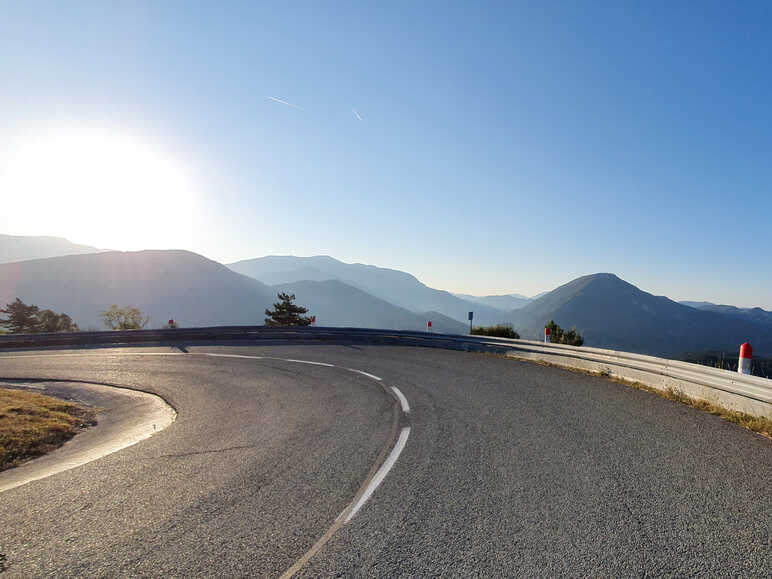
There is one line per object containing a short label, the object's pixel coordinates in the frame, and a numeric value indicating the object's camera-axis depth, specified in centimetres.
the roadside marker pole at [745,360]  747
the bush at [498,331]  2196
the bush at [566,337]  2342
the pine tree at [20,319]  4744
